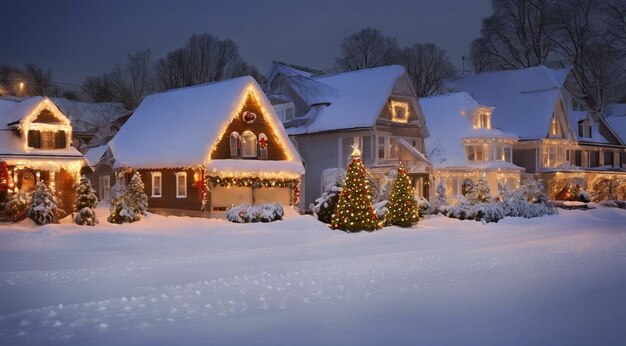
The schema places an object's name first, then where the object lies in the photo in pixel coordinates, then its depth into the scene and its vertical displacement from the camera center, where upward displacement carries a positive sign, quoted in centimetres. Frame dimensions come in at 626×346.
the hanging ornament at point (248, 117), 3594 +303
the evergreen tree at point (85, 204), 2644 -134
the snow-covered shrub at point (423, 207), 3631 -219
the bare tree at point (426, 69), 7525 +1199
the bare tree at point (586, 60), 6612 +1128
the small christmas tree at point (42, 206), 2520 -130
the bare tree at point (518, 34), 6800 +1469
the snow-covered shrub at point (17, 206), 2684 -140
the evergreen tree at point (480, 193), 3719 -147
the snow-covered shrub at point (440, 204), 3795 -220
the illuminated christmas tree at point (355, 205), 2773 -155
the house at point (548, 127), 5656 +369
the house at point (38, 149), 2980 +117
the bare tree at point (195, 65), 6738 +1142
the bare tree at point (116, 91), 6931 +961
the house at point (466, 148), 5000 +164
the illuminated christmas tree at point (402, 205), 3052 -173
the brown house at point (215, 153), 3438 +103
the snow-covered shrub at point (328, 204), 3066 -165
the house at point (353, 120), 4428 +354
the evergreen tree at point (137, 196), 3061 -116
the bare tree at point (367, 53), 7506 +1387
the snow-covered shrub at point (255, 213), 2992 -200
